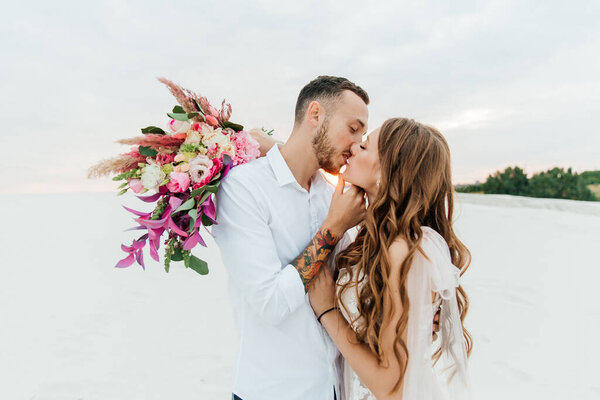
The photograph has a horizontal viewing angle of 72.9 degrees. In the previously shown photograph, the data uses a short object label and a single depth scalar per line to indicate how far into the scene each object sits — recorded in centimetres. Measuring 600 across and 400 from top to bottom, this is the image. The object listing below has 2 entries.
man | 174
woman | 175
